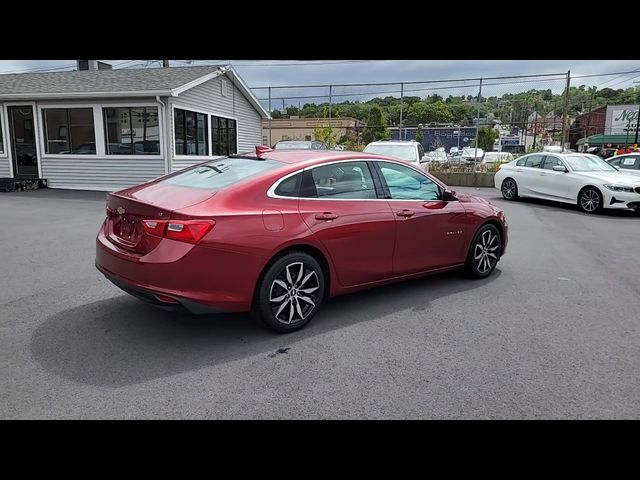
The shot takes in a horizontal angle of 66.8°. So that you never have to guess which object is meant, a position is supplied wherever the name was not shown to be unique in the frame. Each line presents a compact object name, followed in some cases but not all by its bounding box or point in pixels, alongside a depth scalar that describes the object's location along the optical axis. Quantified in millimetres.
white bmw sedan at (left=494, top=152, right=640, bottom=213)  11460
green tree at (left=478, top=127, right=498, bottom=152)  34334
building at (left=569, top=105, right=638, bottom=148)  45219
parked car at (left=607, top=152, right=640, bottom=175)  13719
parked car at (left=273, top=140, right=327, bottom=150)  18297
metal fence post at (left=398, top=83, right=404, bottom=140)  20395
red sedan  3686
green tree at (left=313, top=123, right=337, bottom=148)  21797
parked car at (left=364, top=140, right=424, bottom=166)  12766
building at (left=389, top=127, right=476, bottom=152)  31494
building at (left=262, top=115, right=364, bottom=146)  23675
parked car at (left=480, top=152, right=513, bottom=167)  21562
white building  14594
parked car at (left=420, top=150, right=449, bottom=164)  21188
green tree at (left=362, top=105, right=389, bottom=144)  25500
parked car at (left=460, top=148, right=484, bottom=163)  19803
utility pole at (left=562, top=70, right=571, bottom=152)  19948
